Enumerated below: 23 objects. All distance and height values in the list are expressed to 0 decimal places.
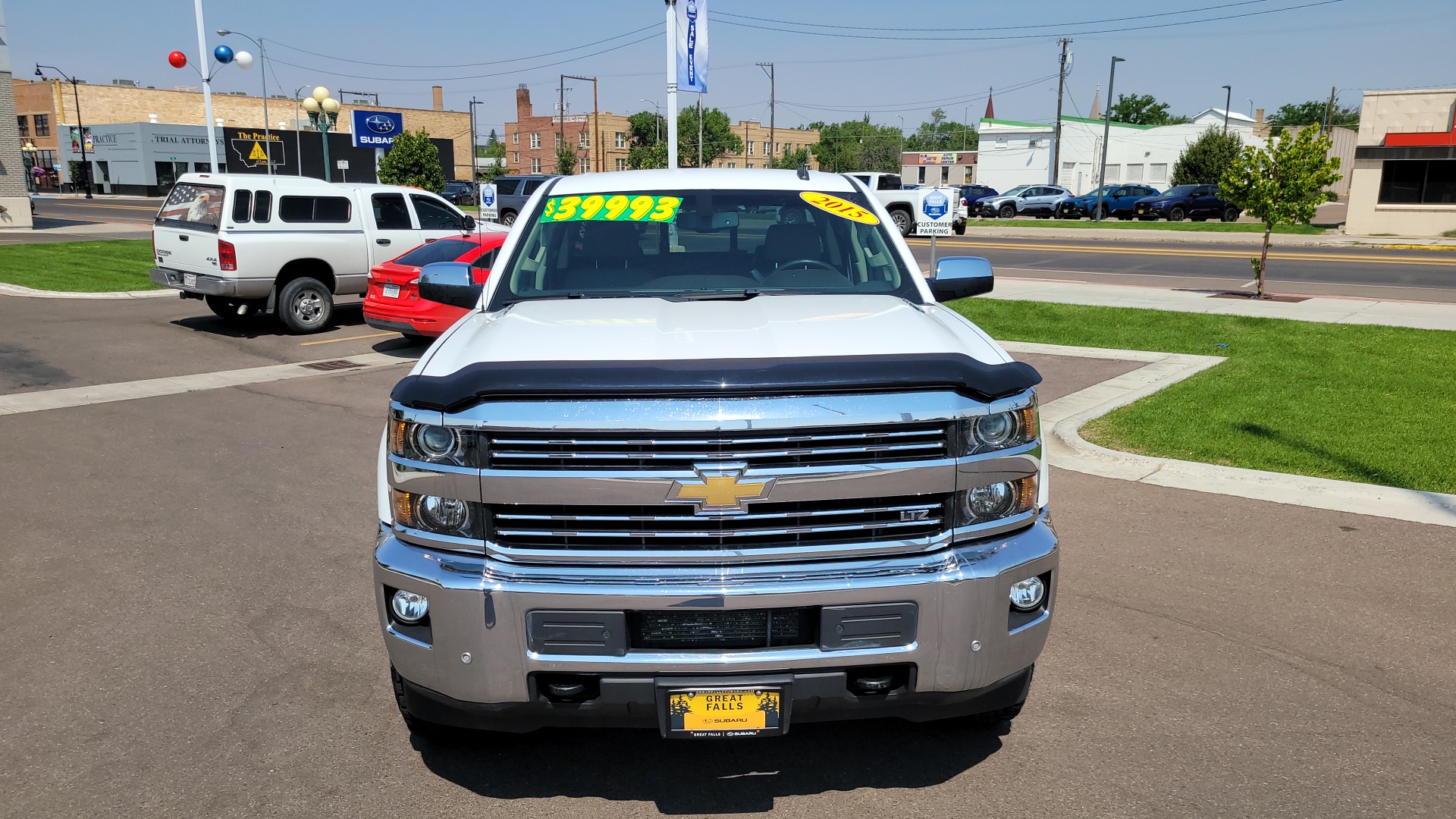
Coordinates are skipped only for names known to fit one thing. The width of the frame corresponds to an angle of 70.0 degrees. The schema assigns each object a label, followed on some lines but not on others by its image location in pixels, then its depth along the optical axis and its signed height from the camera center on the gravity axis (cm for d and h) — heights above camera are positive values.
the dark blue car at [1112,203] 4569 +6
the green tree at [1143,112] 12594 +1117
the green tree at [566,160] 9658 +370
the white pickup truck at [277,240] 1307 -58
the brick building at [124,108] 8619 +734
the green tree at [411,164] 5162 +163
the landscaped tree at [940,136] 17951 +1153
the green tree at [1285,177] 1638 +46
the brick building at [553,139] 11431 +675
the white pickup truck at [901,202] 3347 +1
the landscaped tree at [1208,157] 5594 +265
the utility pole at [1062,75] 5529 +703
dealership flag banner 1898 +281
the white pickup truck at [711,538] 285 -95
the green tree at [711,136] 11444 +742
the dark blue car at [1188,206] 4300 +0
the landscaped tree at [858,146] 14250 +808
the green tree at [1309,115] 12112 +1193
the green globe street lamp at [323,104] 3562 +315
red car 1198 -117
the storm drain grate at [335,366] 1145 -184
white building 7069 +359
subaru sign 3416 +223
